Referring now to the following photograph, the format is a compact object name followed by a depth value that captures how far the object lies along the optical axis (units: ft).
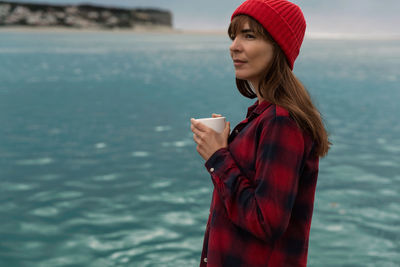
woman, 5.95
